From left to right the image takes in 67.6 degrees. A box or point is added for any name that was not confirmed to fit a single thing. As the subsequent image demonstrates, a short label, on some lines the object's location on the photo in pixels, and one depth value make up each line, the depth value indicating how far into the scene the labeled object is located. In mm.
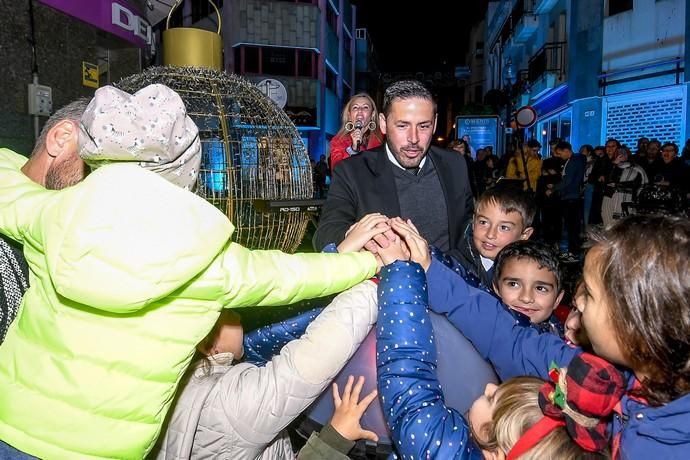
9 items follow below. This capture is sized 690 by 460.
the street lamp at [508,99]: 14973
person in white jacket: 1362
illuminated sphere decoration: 2564
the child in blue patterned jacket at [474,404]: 1011
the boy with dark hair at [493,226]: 2439
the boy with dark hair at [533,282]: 2080
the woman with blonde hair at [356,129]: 3855
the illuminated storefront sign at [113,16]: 3824
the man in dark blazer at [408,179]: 2250
